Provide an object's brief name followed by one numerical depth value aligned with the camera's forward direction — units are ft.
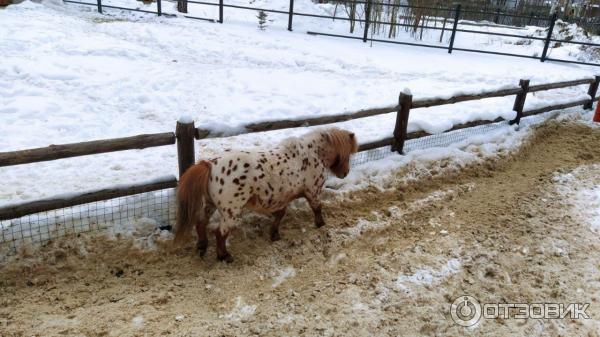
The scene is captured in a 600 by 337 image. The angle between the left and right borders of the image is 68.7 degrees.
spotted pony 11.03
